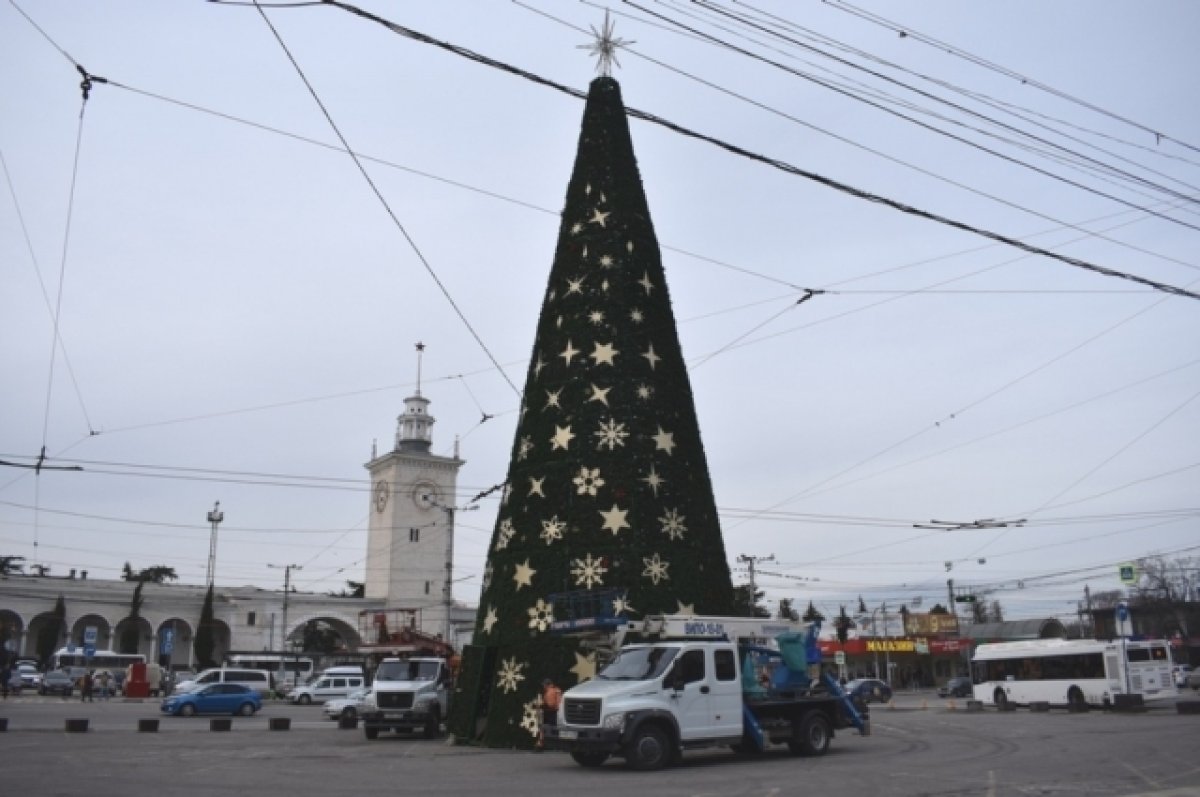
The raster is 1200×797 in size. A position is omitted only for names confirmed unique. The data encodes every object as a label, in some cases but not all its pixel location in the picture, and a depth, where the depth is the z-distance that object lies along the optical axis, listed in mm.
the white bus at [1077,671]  33500
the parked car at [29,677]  60000
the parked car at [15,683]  55897
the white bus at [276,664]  68125
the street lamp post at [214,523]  66312
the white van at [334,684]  49562
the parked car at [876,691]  51869
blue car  38688
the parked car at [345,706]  31669
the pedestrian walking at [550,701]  16578
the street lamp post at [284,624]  69650
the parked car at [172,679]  57719
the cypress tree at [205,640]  76281
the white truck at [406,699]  23641
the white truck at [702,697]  14844
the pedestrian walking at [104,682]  52000
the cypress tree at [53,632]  73812
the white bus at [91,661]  62284
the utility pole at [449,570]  40719
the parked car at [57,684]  55844
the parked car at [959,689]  56406
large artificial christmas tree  17703
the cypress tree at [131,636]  80250
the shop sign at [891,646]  70694
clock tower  88250
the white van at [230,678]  43906
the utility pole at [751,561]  61706
